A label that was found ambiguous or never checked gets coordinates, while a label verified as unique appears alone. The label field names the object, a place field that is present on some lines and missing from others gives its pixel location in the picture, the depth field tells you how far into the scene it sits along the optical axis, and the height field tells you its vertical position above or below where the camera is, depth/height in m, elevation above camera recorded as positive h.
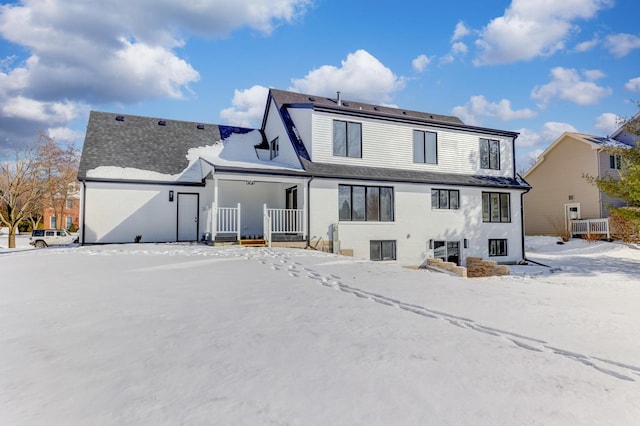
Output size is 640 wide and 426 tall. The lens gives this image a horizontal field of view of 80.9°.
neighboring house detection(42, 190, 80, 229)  42.09 +1.35
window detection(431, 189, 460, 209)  16.75 +1.20
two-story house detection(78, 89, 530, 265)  14.67 +1.78
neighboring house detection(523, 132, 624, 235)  24.28 +2.91
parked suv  25.50 -0.73
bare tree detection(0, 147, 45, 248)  25.43 +3.07
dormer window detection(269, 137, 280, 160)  17.53 +3.70
